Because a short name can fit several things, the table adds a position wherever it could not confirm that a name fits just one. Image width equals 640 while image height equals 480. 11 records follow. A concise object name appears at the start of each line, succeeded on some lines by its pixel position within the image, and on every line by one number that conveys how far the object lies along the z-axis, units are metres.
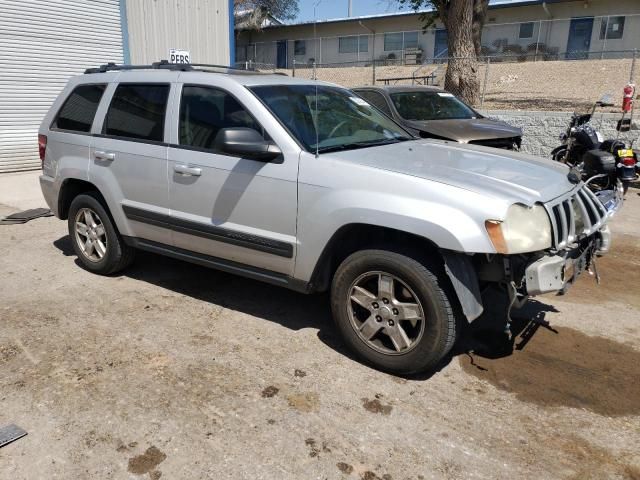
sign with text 12.05
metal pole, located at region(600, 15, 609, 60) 27.48
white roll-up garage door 10.72
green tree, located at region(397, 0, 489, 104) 13.50
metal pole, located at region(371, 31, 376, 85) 33.04
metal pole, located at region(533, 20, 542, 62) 28.61
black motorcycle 7.38
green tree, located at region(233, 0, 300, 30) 34.56
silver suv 3.13
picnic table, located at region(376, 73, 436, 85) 24.38
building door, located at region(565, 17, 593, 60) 28.45
